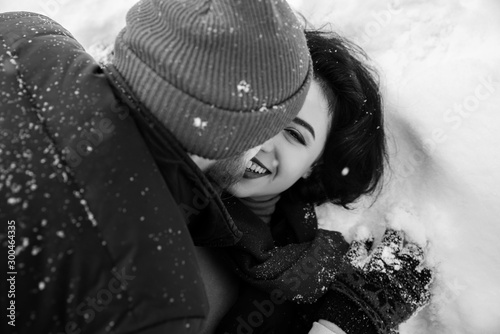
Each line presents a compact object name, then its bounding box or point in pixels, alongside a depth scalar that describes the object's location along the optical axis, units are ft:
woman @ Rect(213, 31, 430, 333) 5.03
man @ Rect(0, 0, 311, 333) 2.49
